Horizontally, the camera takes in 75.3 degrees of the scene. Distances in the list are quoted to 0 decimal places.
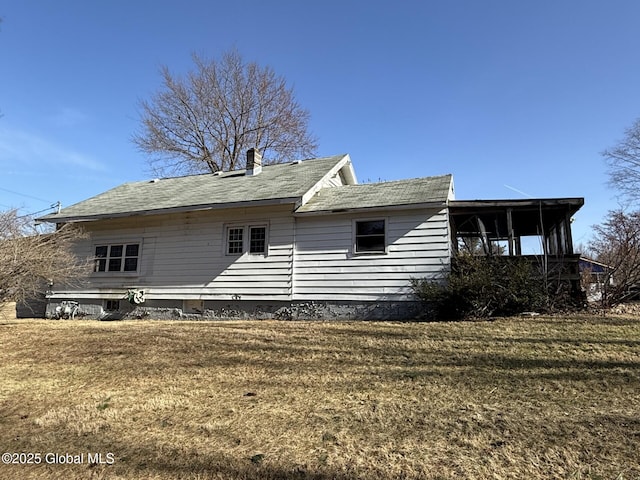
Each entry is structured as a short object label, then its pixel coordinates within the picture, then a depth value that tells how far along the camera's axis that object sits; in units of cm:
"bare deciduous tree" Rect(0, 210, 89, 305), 1062
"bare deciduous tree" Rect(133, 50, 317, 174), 2745
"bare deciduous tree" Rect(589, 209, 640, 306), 1020
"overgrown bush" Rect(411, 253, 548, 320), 961
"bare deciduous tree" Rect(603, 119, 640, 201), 2679
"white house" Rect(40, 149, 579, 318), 1096
